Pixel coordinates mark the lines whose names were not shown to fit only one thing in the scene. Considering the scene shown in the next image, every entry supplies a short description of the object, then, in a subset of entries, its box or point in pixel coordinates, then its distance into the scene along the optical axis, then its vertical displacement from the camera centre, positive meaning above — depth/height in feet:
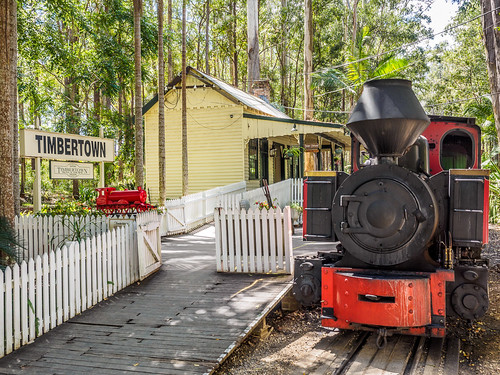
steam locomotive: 13.62 -2.24
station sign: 30.63 +2.56
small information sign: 33.47 +0.59
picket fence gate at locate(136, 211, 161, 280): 22.82 -3.90
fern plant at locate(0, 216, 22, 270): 16.57 -2.69
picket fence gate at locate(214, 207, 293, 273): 22.79 -3.74
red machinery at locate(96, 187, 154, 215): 33.78 -2.05
